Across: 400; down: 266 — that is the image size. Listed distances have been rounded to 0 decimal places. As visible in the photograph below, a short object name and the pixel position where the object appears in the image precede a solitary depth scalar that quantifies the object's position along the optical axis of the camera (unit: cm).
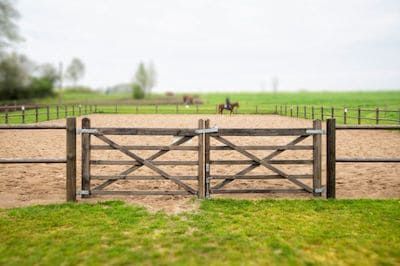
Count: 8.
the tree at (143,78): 9512
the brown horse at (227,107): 3933
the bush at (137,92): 8414
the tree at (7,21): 3256
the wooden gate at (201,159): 705
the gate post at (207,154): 706
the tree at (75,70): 10981
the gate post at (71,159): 691
